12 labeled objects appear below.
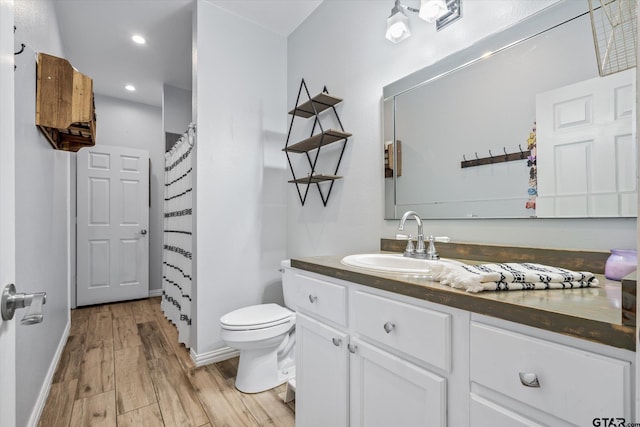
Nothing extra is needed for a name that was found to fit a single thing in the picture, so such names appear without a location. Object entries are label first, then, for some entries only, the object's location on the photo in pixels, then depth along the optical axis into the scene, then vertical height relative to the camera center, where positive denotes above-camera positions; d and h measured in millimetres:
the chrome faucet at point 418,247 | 1322 -152
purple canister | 818 -144
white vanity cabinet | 822 -479
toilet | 1814 -796
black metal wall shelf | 1981 +503
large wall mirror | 962 +333
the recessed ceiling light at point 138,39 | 2736 +1625
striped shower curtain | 2367 -189
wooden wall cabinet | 1534 +630
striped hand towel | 752 -170
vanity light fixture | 1352 +927
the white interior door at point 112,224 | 3650 -120
